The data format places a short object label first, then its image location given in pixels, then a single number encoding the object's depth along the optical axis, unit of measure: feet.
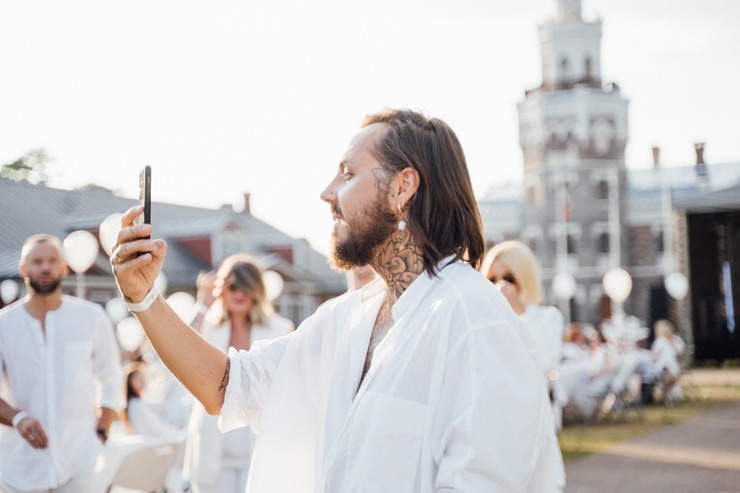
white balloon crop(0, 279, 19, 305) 58.95
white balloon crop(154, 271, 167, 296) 50.71
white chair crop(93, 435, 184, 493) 19.79
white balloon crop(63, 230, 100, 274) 39.42
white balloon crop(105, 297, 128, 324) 69.56
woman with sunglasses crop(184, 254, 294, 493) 15.14
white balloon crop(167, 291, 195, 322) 34.14
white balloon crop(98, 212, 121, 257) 20.25
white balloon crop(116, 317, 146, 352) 45.62
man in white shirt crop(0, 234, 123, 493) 15.99
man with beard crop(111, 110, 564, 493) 6.40
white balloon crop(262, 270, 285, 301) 43.82
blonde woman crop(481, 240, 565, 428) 16.87
